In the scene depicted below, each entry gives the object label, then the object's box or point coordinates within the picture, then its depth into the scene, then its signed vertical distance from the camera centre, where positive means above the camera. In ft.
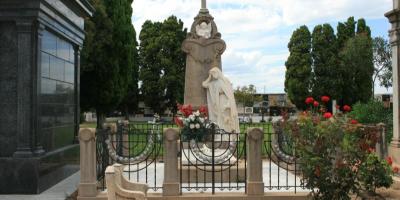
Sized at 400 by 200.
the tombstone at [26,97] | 30.63 +0.68
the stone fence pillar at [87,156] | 29.12 -2.95
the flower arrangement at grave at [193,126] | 35.83 -1.43
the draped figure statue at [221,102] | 41.04 +0.41
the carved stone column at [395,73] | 43.55 +3.08
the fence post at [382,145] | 38.79 -3.12
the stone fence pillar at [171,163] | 29.12 -3.37
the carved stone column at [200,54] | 48.03 +5.23
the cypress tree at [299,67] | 164.55 +13.62
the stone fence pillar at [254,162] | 29.19 -3.32
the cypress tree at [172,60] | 149.89 +14.72
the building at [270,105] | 270.38 +1.19
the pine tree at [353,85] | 153.69 +7.11
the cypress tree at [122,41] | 103.04 +14.62
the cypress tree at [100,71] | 96.43 +7.43
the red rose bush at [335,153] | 22.38 -2.18
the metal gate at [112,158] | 32.01 -3.50
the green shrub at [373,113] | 66.28 -0.85
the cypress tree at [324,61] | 158.18 +15.32
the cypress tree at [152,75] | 151.94 +10.01
